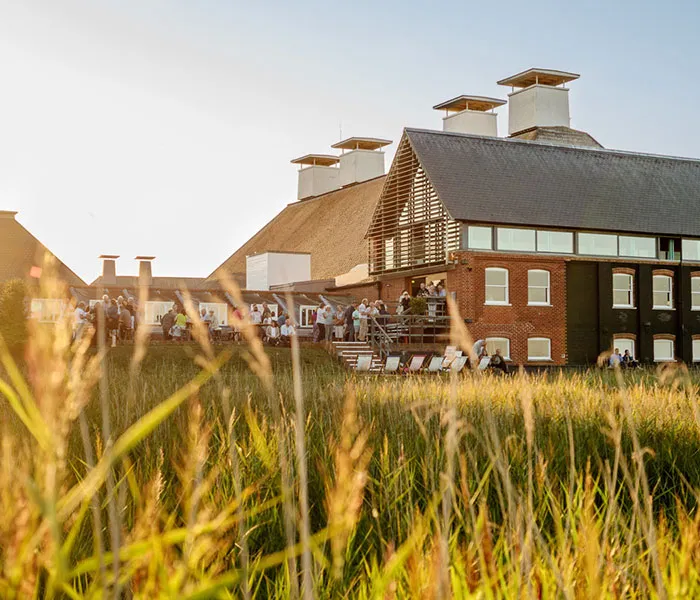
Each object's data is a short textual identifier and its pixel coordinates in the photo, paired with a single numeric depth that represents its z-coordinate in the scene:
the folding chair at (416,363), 28.32
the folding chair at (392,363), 28.20
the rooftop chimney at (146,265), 52.72
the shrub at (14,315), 28.81
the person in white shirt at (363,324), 34.97
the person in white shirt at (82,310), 30.81
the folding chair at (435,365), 28.89
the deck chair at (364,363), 28.22
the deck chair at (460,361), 27.73
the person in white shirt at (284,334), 35.38
